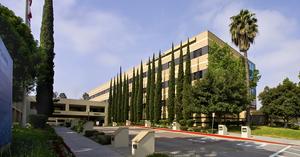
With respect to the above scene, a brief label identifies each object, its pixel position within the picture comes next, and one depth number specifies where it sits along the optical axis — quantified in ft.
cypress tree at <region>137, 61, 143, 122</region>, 119.98
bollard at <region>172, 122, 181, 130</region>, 79.63
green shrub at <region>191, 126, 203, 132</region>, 71.52
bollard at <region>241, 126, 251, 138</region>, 57.84
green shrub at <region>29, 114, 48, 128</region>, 54.32
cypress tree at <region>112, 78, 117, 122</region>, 145.98
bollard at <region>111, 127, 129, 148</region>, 36.63
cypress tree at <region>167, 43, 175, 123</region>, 95.27
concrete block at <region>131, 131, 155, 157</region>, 27.06
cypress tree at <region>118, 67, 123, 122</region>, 139.60
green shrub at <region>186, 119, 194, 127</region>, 81.95
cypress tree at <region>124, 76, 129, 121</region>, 134.58
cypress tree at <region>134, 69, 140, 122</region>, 121.90
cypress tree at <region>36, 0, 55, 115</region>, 62.19
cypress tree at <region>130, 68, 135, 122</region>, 125.64
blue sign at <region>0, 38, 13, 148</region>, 18.18
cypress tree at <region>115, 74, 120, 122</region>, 142.33
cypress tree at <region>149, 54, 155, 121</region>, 107.46
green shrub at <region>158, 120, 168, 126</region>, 96.81
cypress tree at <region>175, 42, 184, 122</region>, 88.09
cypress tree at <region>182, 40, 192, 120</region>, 76.11
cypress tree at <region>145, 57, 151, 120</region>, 110.98
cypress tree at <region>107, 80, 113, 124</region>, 153.64
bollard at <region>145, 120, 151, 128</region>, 100.82
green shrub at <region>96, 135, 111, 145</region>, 39.78
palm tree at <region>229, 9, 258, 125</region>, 77.48
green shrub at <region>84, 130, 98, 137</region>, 52.21
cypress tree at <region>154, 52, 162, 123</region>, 103.83
